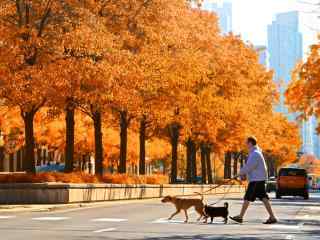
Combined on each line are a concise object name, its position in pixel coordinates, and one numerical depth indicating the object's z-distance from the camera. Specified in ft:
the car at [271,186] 278.95
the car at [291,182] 177.99
